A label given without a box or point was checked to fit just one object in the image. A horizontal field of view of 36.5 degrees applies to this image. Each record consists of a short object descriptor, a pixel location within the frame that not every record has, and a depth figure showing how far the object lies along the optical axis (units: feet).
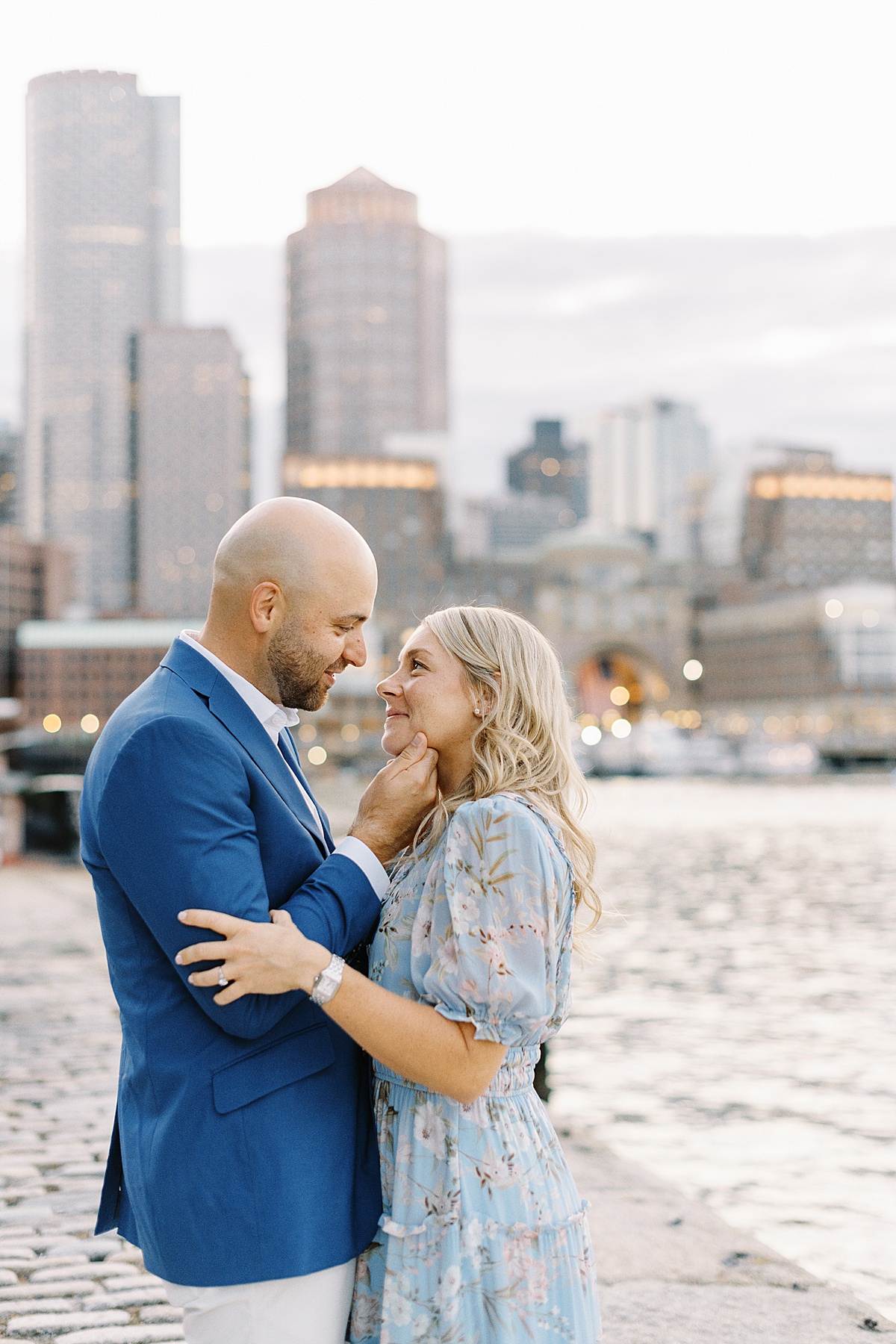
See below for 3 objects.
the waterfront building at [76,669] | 464.24
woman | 7.82
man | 7.72
